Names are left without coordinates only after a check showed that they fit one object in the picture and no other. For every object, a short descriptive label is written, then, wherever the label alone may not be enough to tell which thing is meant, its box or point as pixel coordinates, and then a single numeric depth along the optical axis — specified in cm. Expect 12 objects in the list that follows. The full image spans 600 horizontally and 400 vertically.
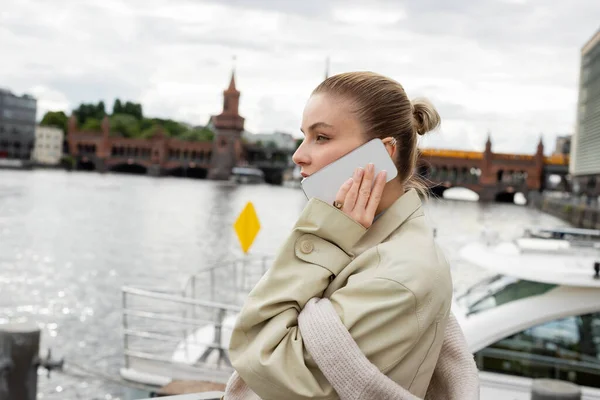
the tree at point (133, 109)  14862
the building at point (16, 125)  12659
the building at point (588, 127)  7361
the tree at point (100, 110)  14738
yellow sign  994
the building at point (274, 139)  14000
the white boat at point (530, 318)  433
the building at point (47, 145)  13100
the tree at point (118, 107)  14838
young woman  136
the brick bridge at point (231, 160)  11200
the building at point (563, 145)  15825
